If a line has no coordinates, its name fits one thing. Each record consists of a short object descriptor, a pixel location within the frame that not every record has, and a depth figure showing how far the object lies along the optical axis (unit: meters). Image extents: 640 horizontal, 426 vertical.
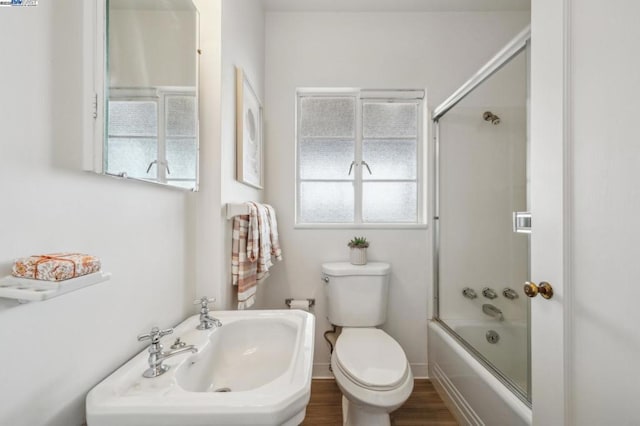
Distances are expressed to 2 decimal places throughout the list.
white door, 0.72
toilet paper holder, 1.75
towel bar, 1.11
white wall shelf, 0.39
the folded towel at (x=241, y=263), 1.14
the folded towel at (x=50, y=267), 0.41
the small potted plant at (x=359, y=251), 1.69
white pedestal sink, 0.50
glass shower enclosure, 1.22
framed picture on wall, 1.25
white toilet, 1.10
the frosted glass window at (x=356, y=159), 1.89
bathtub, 1.05
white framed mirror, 0.56
